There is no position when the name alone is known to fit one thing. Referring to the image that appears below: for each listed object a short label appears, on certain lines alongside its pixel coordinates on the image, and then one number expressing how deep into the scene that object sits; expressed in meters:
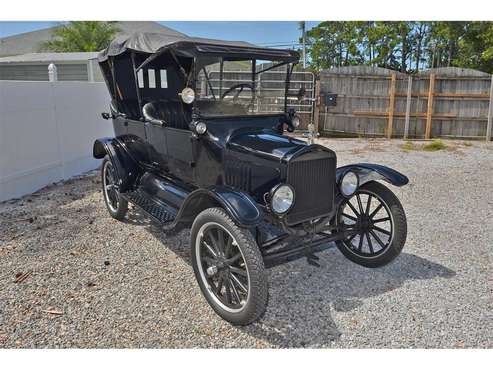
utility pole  19.24
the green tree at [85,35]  18.91
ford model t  2.93
